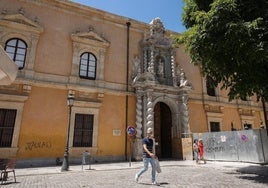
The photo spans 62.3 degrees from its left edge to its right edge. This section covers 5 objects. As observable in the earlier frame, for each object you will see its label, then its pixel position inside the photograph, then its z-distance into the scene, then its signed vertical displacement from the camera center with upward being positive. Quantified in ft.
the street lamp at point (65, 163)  37.99 -2.88
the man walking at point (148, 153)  25.04 -0.69
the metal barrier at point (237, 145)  44.34 +0.71
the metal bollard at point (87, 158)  40.27 -2.30
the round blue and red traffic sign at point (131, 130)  43.28 +3.17
